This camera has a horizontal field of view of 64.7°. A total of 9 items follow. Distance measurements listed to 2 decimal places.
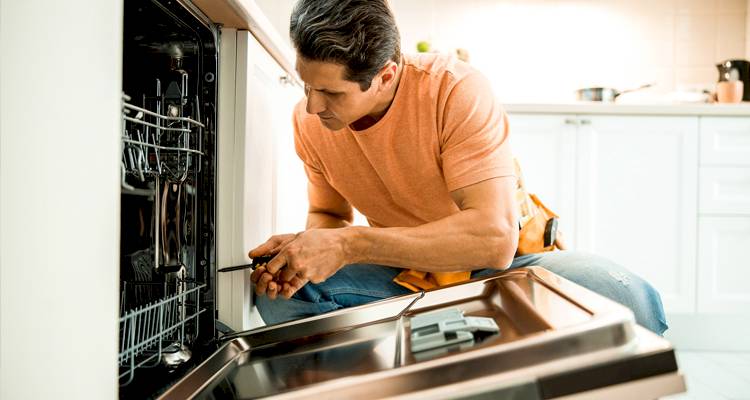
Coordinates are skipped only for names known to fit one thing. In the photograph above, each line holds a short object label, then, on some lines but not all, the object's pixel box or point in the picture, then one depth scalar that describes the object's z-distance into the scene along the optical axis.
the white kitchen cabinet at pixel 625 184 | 2.29
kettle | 2.62
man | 0.98
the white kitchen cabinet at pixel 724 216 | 2.25
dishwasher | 0.55
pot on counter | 2.60
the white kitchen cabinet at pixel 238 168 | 0.98
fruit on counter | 2.77
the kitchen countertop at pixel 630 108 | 2.26
